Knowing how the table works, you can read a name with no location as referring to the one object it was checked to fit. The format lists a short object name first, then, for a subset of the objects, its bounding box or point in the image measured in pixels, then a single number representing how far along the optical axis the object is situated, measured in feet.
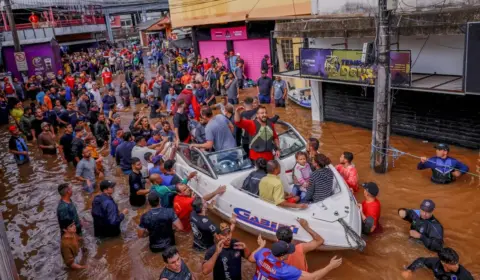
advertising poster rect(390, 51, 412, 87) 32.65
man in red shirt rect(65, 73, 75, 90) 70.44
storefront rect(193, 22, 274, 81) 68.59
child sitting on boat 23.85
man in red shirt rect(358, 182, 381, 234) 21.74
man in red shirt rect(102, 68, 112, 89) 74.44
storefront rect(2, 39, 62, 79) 89.97
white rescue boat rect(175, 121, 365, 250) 19.83
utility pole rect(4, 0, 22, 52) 68.85
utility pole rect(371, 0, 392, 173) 28.53
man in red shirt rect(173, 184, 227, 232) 22.58
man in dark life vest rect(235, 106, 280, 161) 25.25
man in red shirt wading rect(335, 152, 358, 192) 26.14
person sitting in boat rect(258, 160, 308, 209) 20.83
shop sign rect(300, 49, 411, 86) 33.14
